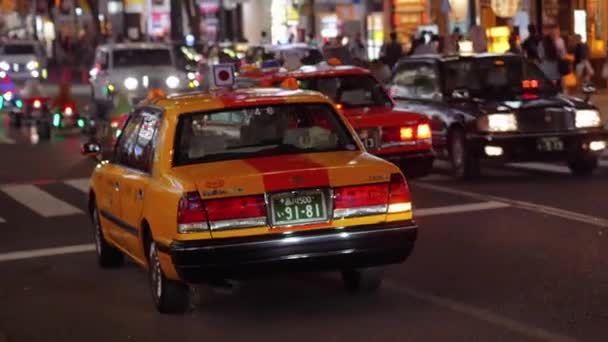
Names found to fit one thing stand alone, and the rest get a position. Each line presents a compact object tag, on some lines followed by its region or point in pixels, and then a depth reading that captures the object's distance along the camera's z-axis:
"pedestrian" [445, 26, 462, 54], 30.68
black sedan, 17.06
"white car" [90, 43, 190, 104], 29.84
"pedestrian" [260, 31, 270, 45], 57.24
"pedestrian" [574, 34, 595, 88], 29.02
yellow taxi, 9.05
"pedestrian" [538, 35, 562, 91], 28.52
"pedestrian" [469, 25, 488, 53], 29.16
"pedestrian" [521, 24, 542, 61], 29.75
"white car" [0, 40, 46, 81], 38.95
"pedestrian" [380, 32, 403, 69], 34.28
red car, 16.08
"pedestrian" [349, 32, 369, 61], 40.66
